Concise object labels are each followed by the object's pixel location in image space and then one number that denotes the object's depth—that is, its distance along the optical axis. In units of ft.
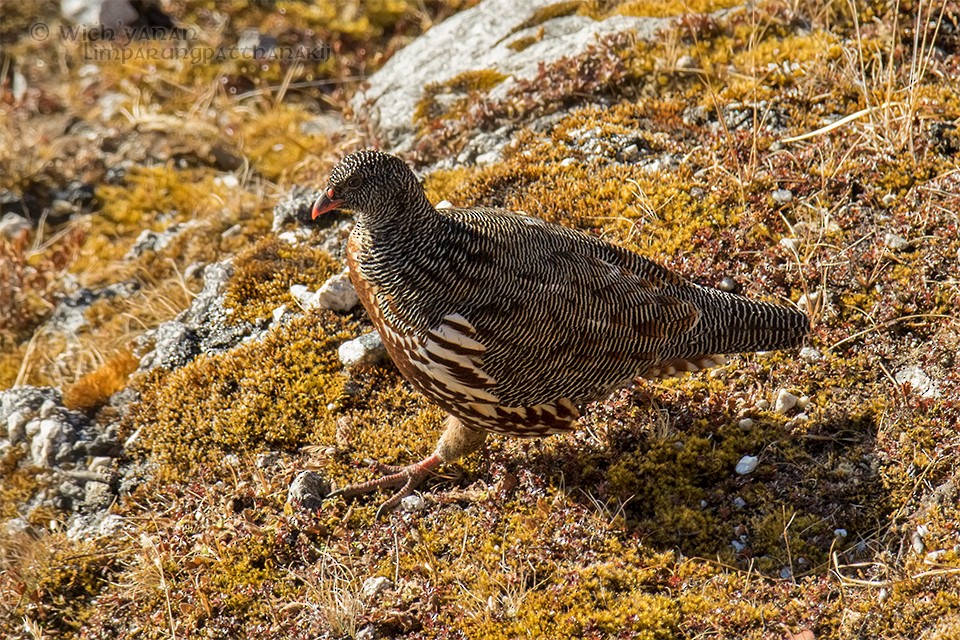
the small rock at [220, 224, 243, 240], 52.49
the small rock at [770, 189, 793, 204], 44.19
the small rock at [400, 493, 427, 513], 37.55
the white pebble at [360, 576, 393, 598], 34.44
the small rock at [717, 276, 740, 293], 41.98
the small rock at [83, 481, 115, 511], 40.93
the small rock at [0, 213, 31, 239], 57.36
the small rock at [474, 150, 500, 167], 51.21
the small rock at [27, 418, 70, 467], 42.24
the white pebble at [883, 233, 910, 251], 41.14
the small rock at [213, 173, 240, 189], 57.87
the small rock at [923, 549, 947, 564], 31.25
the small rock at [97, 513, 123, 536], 39.50
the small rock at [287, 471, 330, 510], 37.83
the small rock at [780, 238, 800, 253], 42.11
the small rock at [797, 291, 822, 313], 39.32
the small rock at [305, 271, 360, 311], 43.83
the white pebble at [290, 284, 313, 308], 45.24
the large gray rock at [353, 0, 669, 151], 55.06
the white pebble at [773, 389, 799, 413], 37.17
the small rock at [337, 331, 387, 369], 41.70
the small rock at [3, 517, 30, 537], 40.40
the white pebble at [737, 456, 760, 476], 35.83
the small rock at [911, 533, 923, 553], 31.89
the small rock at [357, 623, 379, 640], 33.65
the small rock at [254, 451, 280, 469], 40.24
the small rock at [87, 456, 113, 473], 41.83
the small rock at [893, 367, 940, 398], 36.19
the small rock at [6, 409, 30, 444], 43.50
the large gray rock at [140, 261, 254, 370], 45.16
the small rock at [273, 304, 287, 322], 44.93
